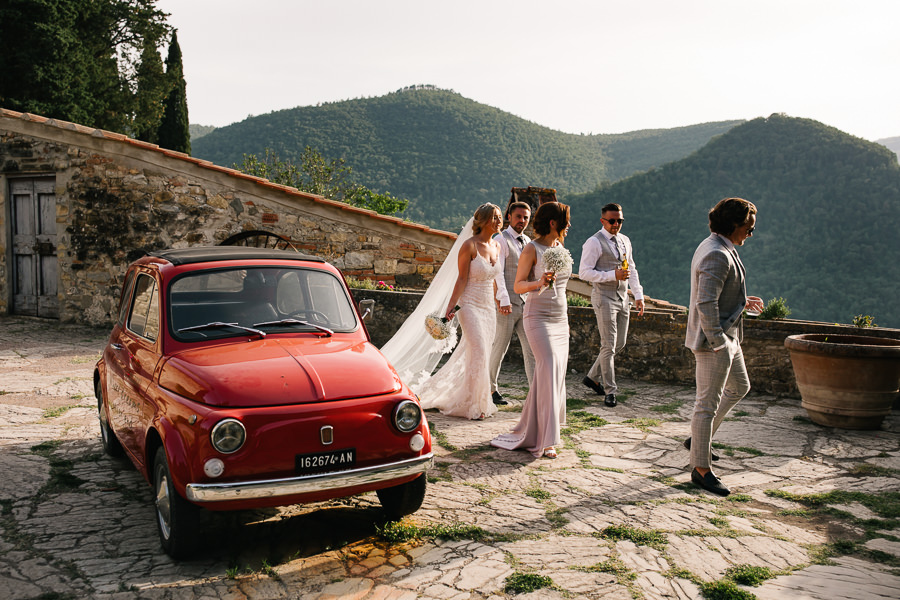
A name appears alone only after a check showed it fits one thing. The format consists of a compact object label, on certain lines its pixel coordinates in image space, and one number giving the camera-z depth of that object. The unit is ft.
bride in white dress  23.48
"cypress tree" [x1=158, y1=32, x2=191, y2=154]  93.09
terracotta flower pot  21.43
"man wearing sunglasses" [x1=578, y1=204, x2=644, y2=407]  25.59
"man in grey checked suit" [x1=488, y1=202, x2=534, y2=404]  25.02
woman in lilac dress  19.02
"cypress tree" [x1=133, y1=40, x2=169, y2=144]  91.61
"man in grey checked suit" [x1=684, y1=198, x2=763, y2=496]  15.90
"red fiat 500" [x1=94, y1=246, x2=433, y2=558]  11.72
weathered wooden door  46.16
